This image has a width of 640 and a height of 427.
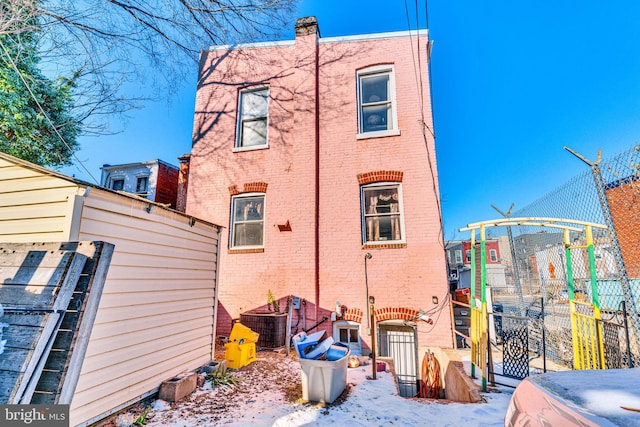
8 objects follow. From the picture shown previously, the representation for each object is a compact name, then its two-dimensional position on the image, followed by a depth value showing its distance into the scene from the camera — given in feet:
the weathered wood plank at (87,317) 6.32
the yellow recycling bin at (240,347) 17.16
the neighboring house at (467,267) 41.24
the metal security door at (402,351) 21.44
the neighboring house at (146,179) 37.37
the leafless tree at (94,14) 16.20
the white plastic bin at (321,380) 12.69
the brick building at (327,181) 22.53
